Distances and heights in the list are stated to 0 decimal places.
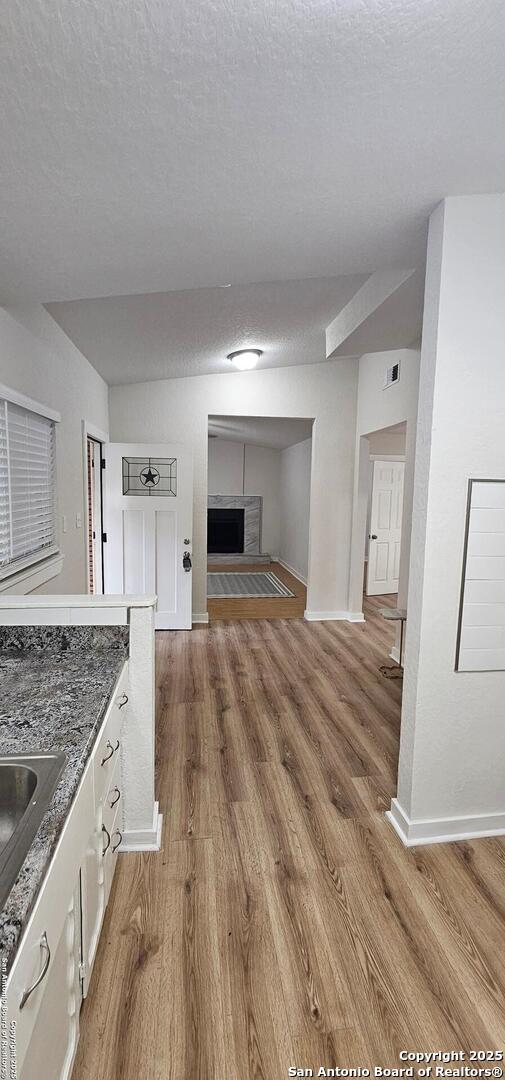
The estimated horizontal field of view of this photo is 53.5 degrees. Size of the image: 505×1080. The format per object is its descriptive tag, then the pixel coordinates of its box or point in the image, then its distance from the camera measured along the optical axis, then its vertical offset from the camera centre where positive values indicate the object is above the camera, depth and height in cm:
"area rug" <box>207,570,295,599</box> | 650 -140
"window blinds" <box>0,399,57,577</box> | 219 -3
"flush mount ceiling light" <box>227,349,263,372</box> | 405 +104
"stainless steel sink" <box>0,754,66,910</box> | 105 -66
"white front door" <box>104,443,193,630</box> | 468 -35
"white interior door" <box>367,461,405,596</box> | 652 -54
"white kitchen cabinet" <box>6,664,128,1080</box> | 78 -91
